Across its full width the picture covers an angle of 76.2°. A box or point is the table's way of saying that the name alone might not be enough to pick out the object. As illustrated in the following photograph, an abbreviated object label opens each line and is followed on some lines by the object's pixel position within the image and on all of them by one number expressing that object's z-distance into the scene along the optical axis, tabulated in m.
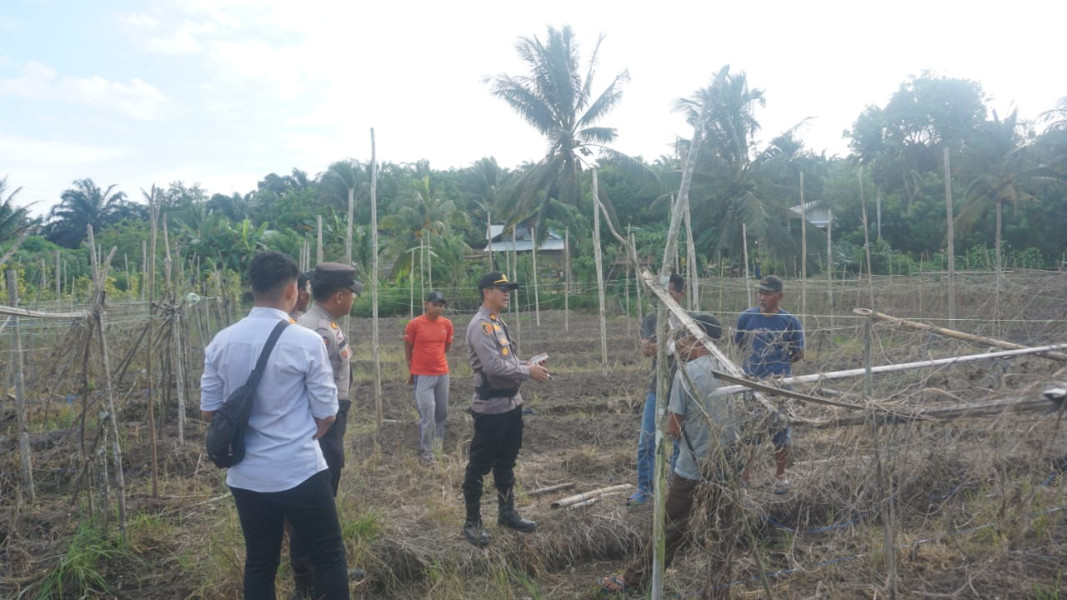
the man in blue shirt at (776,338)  3.13
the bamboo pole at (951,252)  10.23
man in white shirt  2.53
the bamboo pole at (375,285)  6.92
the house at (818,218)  30.94
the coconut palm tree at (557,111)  22.50
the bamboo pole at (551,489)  5.00
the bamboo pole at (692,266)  8.94
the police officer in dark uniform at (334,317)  3.49
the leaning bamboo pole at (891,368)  2.51
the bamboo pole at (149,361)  4.52
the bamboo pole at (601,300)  9.70
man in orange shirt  5.94
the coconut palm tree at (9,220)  19.14
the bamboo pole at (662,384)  2.59
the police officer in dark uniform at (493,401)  3.95
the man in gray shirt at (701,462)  2.57
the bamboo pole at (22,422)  4.79
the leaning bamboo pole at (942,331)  3.16
